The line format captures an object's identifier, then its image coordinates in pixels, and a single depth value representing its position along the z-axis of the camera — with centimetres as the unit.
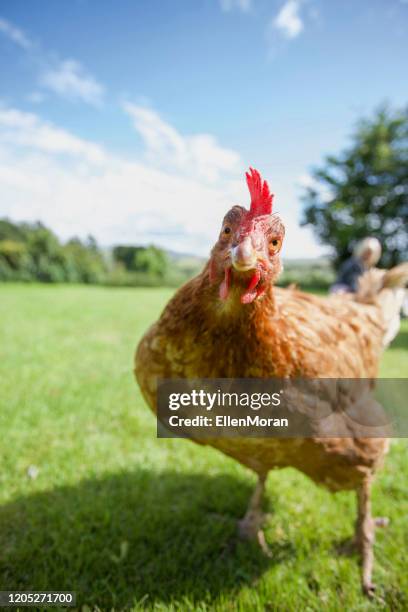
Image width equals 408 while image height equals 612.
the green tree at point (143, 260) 2596
